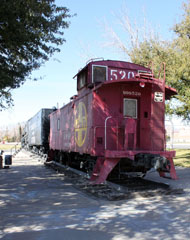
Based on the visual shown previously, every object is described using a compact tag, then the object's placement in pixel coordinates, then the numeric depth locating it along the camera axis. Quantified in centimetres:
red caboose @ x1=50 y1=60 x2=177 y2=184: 797
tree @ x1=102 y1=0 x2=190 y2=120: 1404
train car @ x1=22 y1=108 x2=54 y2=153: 1912
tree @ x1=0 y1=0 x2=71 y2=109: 777
